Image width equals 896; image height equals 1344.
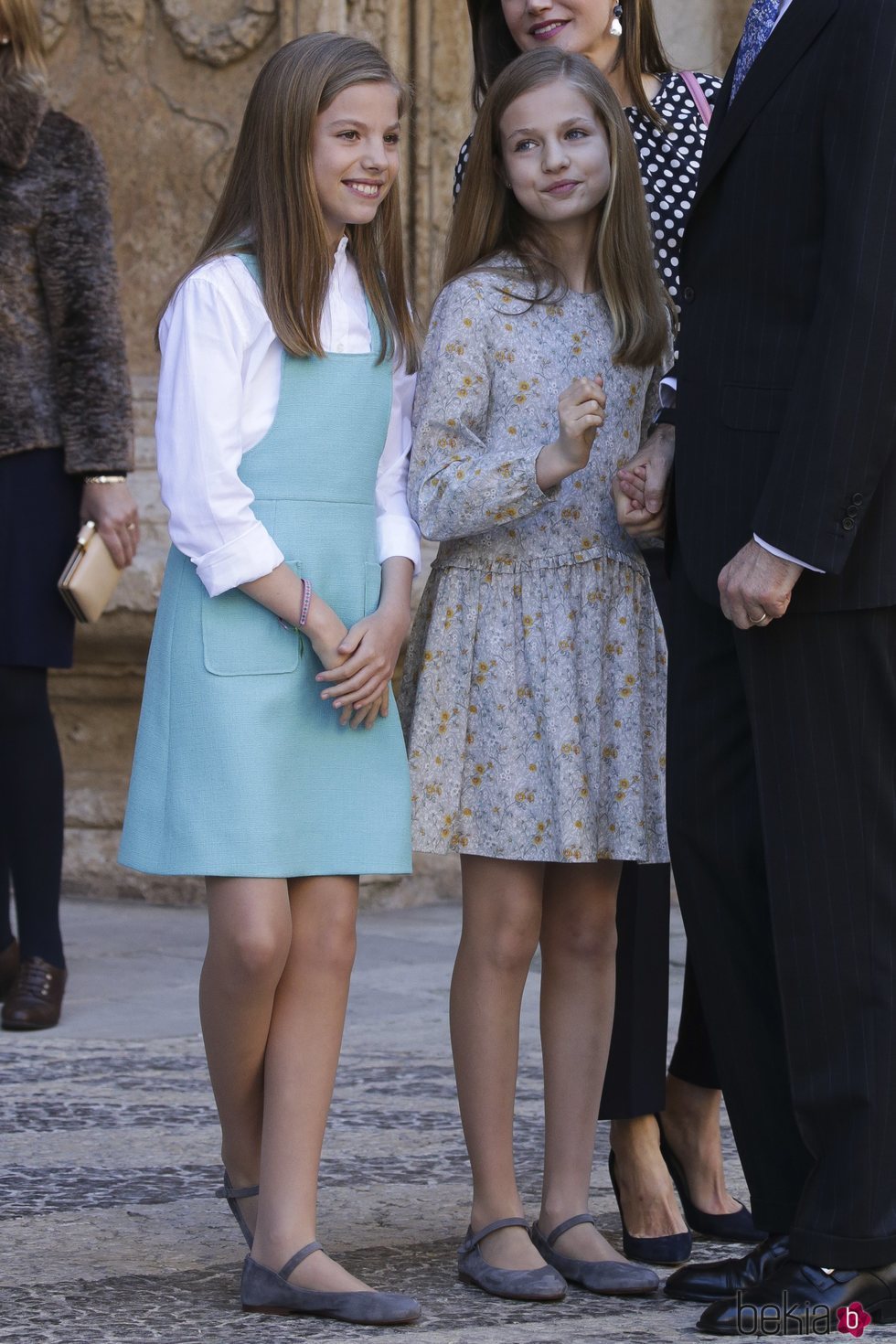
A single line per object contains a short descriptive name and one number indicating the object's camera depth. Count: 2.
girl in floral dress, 5.61
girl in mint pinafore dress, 5.22
